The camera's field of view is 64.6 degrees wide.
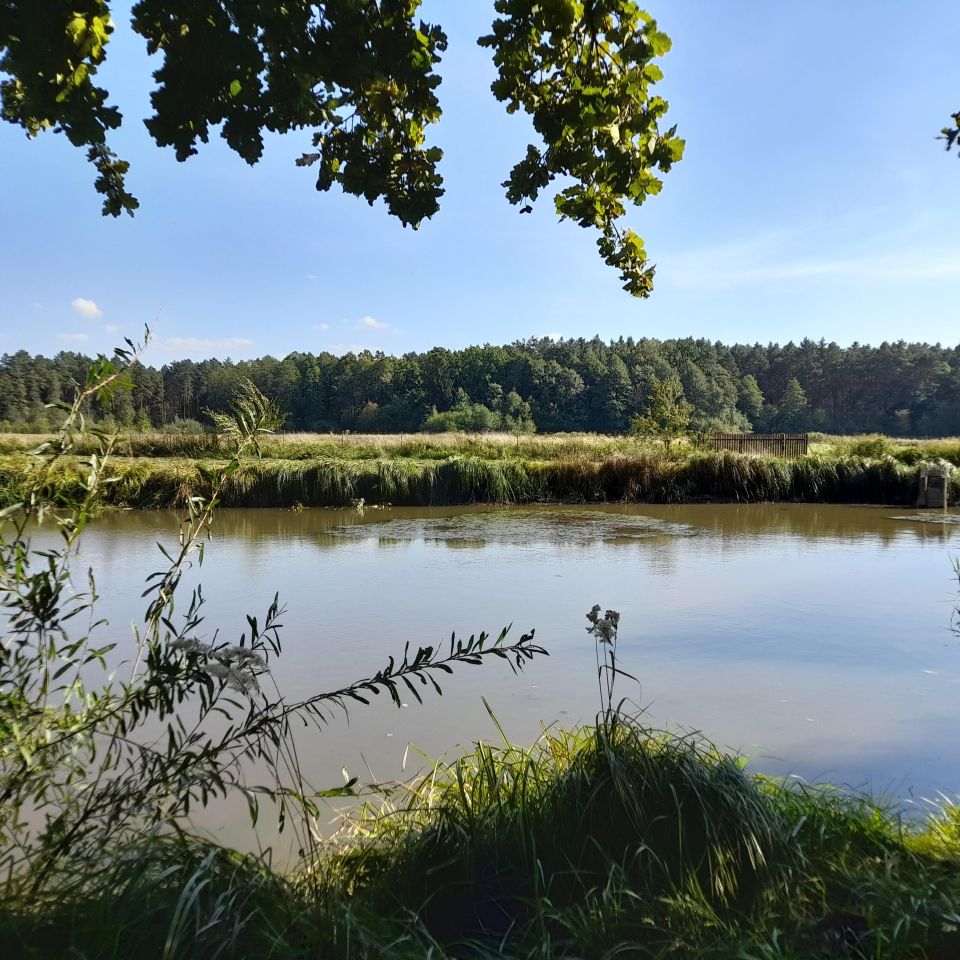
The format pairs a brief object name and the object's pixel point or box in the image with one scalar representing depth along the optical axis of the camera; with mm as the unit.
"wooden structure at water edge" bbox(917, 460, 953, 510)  12578
